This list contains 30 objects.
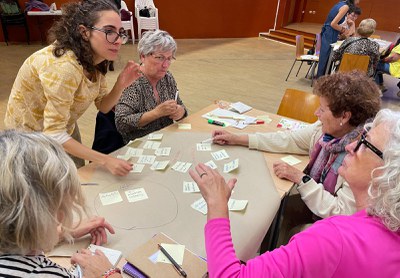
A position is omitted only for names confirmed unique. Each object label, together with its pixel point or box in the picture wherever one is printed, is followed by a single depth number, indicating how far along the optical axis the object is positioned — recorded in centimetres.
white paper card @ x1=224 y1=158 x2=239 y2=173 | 188
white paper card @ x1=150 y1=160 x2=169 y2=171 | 184
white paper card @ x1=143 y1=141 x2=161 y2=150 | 207
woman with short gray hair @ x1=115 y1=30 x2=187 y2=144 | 233
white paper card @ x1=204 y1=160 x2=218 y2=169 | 191
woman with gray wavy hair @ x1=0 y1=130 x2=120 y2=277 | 76
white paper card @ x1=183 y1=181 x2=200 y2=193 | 167
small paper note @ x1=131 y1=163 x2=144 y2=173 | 180
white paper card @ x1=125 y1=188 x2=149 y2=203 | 157
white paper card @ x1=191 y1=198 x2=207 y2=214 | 153
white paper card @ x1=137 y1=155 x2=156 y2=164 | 190
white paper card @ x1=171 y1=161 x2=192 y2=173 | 185
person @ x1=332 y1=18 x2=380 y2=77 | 482
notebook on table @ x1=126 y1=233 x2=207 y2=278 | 116
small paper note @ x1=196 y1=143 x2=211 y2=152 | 209
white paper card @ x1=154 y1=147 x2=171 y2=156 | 200
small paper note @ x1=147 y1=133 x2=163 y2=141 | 218
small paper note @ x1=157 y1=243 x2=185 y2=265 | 121
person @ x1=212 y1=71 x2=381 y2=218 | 169
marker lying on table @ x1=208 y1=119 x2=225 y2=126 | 250
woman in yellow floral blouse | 160
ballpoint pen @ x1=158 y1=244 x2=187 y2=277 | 117
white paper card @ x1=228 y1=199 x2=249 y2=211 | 155
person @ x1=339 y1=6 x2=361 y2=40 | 591
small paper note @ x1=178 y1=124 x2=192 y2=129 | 240
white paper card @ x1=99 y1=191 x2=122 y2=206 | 153
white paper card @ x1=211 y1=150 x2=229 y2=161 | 202
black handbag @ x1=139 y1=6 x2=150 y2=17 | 786
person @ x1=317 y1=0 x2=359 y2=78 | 582
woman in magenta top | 90
